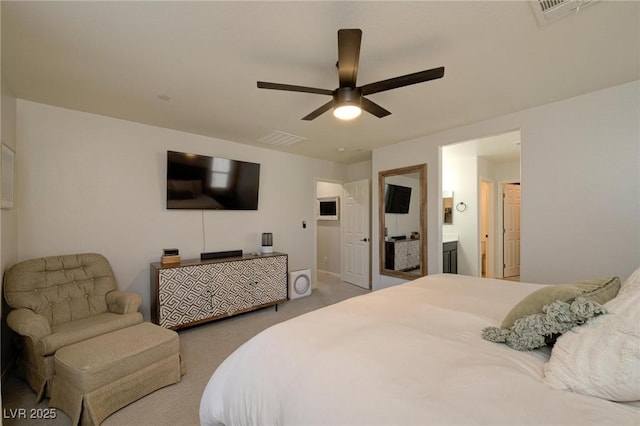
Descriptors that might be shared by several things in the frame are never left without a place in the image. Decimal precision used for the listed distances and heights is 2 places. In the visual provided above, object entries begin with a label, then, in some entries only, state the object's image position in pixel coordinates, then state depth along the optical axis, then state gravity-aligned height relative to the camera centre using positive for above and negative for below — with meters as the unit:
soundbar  3.43 -0.54
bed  0.73 -0.55
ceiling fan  1.45 +0.86
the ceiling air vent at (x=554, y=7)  1.44 +1.16
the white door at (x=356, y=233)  4.99 -0.37
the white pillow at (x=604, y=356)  0.76 -0.45
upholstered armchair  1.88 -0.79
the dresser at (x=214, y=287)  2.86 -0.90
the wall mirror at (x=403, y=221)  3.87 -0.10
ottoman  1.65 -1.07
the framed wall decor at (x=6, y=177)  2.11 +0.32
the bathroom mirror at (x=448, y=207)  5.37 +0.15
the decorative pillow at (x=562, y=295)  1.11 -0.35
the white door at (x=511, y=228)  5.63 -0.30
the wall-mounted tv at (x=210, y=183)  3.34 +0.45
